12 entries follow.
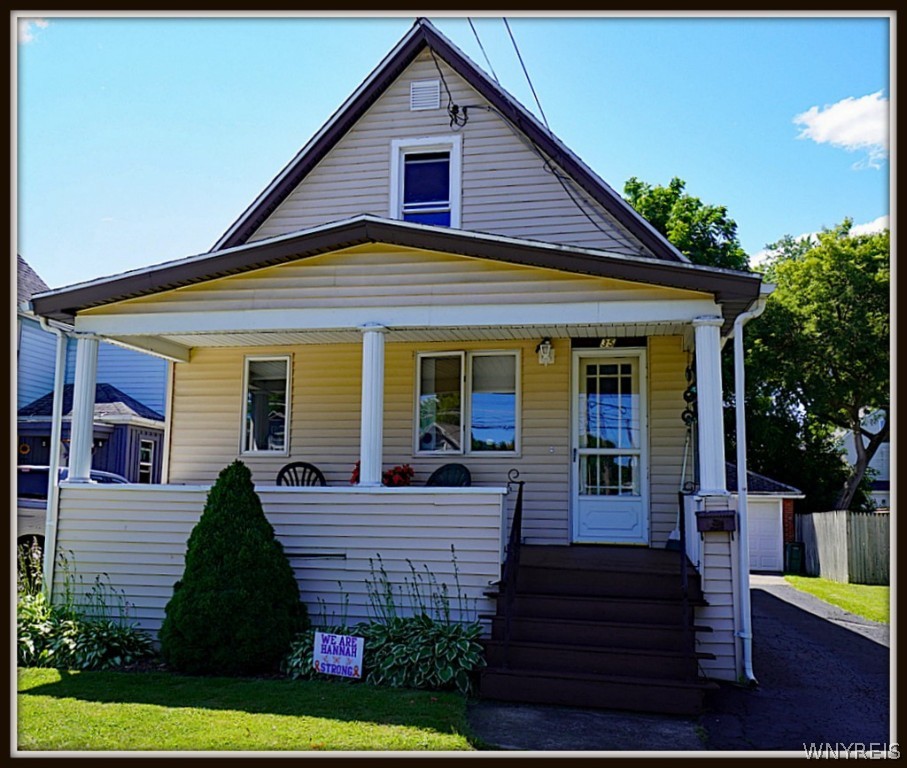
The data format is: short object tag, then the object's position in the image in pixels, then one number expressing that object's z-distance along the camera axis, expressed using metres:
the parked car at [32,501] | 12.18
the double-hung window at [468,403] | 10.81
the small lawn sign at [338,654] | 7.81
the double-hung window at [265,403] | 11.56
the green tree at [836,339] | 25.84
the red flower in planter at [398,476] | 10.33
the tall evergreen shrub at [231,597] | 8.00
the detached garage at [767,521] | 24.05
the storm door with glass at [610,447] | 10.40
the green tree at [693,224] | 25.45
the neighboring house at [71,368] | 20.34
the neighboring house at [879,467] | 39.16
